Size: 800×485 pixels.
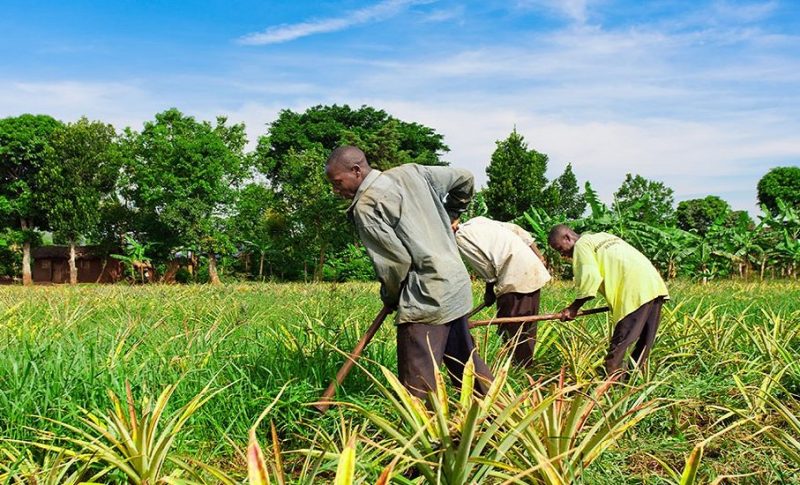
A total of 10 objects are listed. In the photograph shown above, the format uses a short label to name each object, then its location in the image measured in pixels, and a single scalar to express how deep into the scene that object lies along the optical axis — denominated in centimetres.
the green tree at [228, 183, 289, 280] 3000
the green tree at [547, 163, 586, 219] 3681
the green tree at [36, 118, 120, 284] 3144
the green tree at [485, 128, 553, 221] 2836
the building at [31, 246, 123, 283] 3726
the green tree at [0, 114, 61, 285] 3328
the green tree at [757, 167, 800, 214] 3803
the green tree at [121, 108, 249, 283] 3066
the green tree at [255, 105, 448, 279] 2814
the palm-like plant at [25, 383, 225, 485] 265
